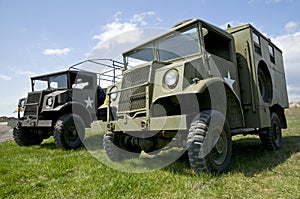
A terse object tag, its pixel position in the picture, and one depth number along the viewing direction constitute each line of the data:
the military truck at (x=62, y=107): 6.61
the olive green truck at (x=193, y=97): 3.38
